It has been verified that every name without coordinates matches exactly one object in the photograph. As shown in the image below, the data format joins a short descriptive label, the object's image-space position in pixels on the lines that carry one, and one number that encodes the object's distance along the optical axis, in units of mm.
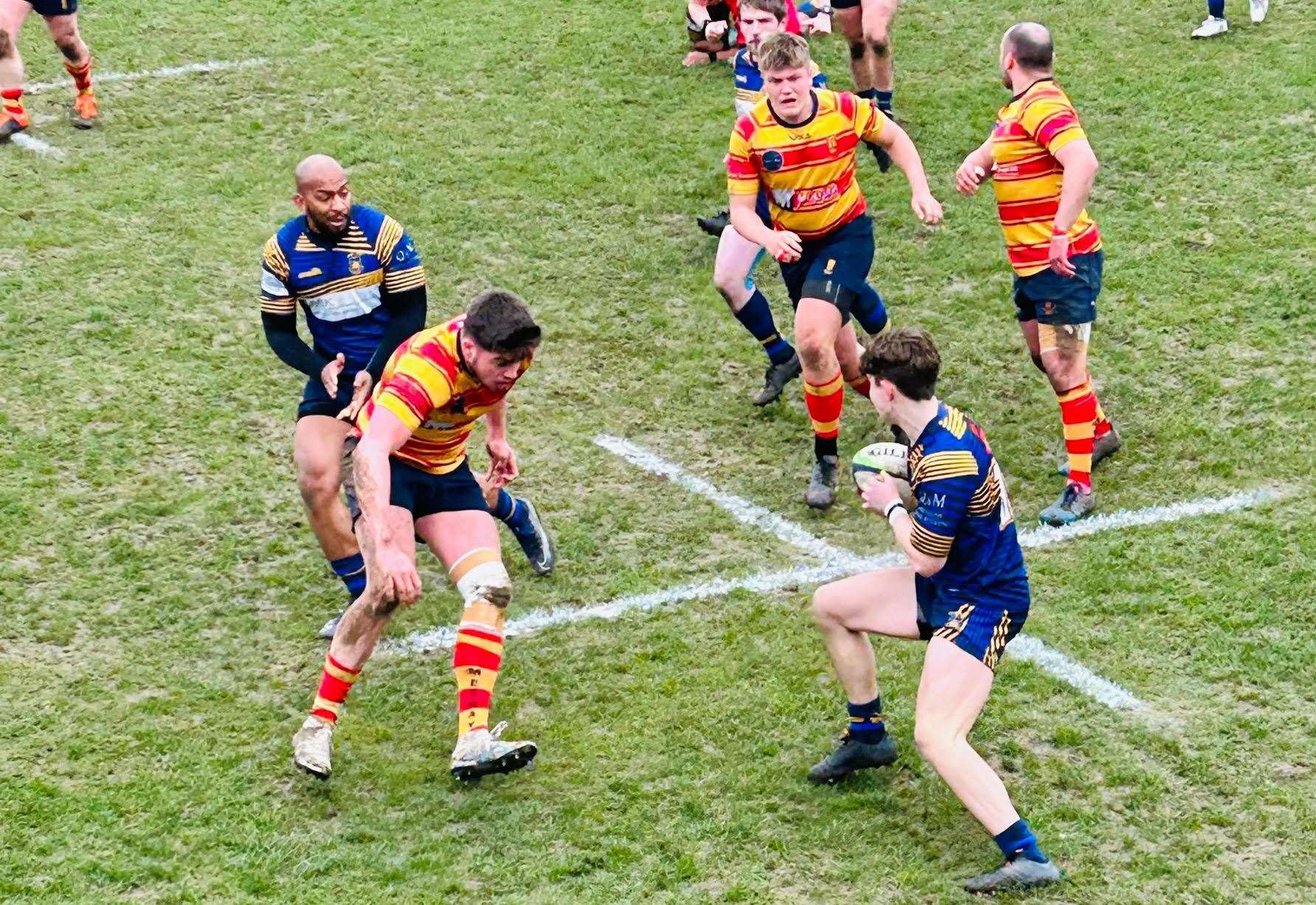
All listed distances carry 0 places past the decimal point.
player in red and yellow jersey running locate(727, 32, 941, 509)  15586
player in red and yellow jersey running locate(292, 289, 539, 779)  11539
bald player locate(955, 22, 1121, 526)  15414
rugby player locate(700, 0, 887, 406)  17937
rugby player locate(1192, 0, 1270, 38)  25312
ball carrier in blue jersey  10648
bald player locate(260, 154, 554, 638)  14055
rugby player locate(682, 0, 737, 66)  26266
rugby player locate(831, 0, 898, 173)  22437
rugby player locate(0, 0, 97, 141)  24297
